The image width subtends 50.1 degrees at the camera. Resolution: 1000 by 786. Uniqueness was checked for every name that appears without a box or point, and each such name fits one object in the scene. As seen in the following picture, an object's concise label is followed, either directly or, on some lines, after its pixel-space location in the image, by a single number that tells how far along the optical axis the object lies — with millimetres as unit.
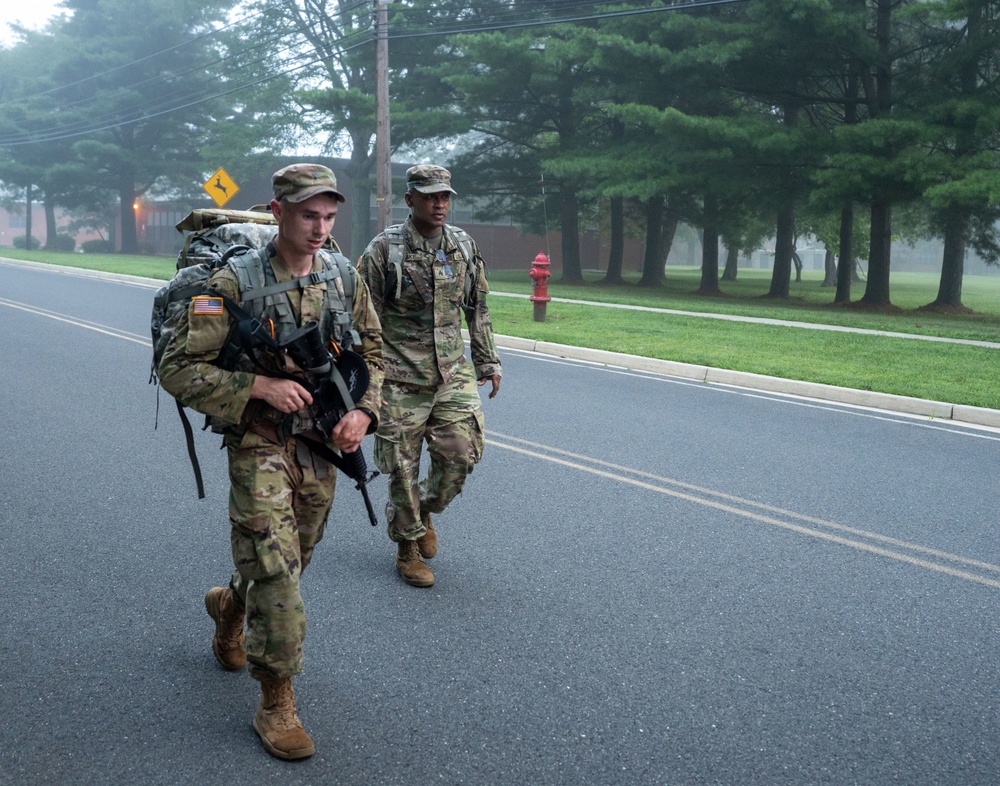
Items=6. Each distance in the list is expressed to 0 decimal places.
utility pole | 20984
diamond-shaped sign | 24172
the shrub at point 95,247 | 64500
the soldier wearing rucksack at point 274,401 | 3449
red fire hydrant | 18516
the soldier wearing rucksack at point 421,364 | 5109
